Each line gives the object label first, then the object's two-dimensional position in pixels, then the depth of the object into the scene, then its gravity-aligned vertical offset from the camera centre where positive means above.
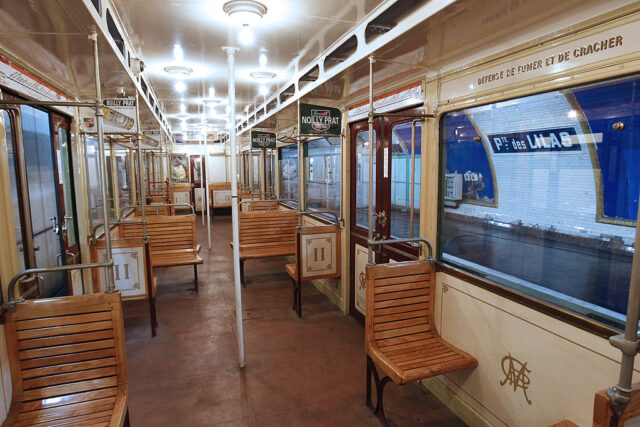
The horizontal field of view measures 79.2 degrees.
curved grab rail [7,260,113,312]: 2.22 -0.59
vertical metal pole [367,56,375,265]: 2.83 +0.17
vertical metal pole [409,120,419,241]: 3.56 +0.07
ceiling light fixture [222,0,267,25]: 2.66 +1.15
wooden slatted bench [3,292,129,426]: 2.20 -1.12
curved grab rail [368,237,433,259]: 2.92 -0.54
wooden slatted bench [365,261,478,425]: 2.80 -1.22
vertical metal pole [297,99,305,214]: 4.94 +0.04
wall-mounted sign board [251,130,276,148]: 7.24 +0.63
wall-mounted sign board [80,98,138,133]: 3.94 +0.63
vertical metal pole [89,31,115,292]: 2.25 +0.04
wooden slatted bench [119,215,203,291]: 5.70 -0.93
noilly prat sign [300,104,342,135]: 4.42 +0.62
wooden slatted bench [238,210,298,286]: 6.14 -0.98
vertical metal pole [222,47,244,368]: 3.32 -0.24
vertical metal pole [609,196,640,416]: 1.32 -0.59
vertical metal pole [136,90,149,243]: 4.24 -0.15
